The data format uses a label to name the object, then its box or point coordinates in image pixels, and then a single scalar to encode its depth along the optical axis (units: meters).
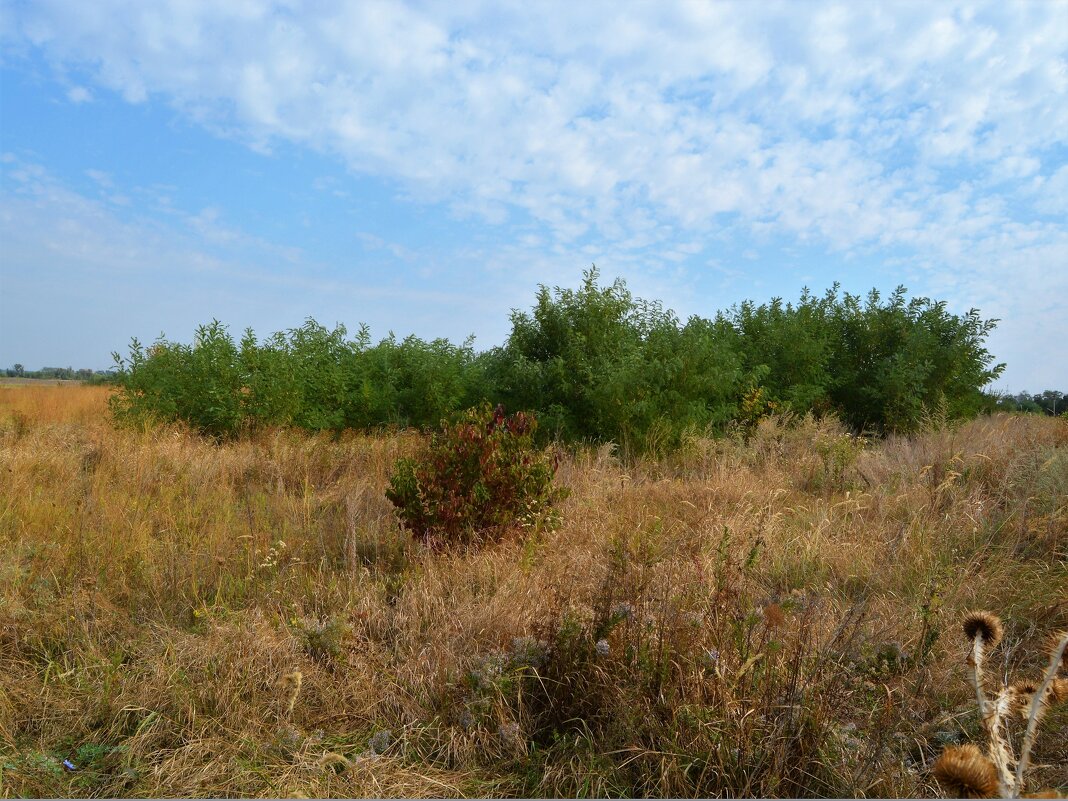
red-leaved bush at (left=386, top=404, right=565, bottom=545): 4.76
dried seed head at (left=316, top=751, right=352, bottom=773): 2.46
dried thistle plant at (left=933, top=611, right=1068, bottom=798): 1.22
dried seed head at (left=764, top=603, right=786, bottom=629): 2.57
